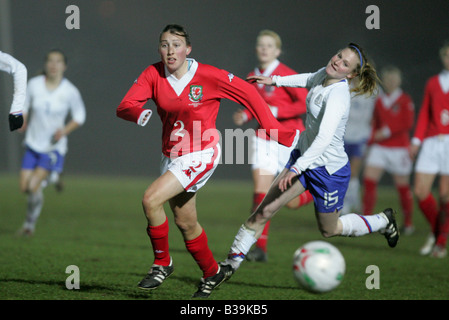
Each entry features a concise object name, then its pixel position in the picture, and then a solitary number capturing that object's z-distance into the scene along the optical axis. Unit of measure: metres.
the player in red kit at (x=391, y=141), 18.58
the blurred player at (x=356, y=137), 21.75
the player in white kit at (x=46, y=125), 15.40
